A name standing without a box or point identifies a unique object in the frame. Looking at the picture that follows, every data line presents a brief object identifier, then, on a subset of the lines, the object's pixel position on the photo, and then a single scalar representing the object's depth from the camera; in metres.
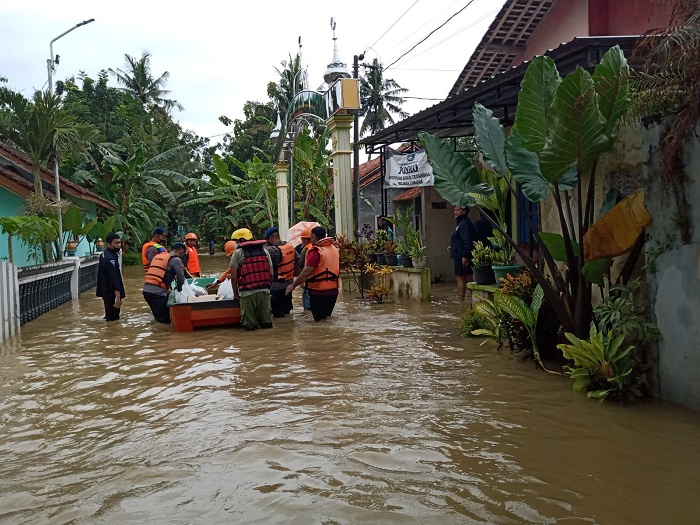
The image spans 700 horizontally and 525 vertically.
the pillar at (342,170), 14.73
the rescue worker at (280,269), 11.36
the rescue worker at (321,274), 10.45
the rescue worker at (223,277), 11.96
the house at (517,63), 8.14
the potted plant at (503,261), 8.99
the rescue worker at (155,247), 11.77
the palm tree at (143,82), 45.59
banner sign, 14.34
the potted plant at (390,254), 14.52
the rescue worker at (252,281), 10.08
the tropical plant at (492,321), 7.65
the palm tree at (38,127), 15.53
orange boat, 10.27
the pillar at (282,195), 22.45
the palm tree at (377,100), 42.53
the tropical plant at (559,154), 5.44
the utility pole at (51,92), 16.19
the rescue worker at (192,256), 14.13
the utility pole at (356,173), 16.29
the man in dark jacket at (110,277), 11.38
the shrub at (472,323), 8.66
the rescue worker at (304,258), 12.06
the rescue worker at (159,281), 11.20
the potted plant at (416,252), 13.47
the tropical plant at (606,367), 5.39
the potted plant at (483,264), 9.95
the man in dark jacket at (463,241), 11.09
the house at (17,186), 17.83
